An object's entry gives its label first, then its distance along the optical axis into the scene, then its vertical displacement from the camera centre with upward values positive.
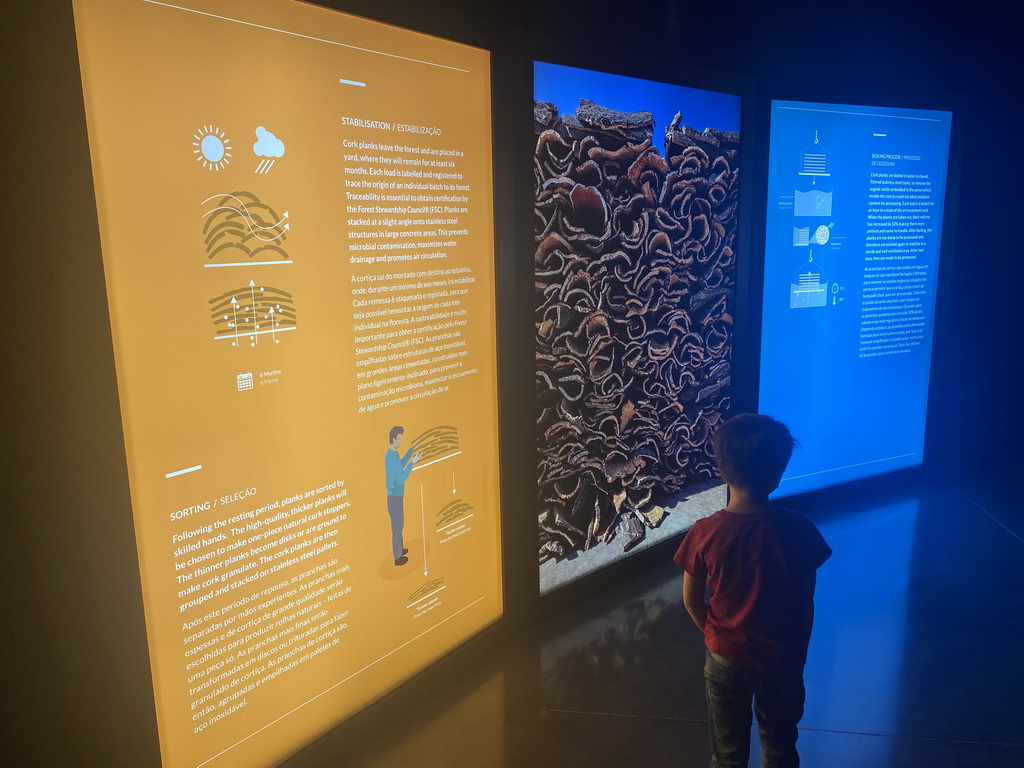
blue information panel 4.70 -0.23
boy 2.04 -0.88
